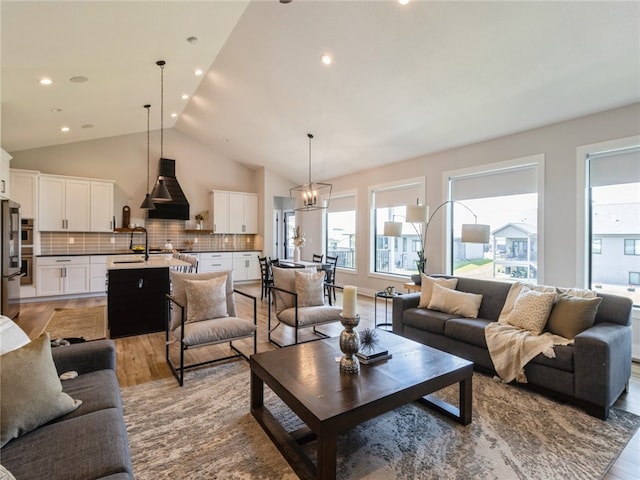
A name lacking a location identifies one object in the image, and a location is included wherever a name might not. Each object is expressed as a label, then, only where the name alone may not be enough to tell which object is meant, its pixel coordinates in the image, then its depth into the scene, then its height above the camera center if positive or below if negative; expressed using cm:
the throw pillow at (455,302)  352 -71
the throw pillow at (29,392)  134 -69
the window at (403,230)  614 +19
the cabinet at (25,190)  595 +88
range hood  770 +86
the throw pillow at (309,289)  396 -63
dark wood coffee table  168 -90
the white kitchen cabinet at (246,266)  850 -76
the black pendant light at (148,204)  487 +51
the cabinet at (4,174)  488 +98
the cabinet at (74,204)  634 +67
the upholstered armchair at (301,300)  362 -76
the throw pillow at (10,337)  168 -56
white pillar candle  208 -42
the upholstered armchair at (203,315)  293 -79
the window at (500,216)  448 +36
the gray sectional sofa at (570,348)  237 -95
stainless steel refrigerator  439 -34
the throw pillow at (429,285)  385 -56
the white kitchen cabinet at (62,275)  616 -76
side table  421 -119
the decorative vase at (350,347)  212 -72
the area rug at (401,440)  184 -132
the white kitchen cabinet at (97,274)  664 -77
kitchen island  406 -77
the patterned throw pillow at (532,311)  290 -67
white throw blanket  269 -93
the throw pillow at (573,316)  273 -66
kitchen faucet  741 +17
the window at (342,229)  756 +23
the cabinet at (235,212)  841 +70
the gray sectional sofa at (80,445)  120 -86
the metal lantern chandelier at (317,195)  821 +115
